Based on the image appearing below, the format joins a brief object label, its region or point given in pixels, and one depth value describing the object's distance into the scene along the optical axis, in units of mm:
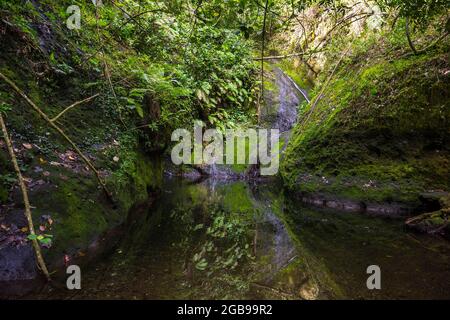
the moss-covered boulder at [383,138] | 5484
